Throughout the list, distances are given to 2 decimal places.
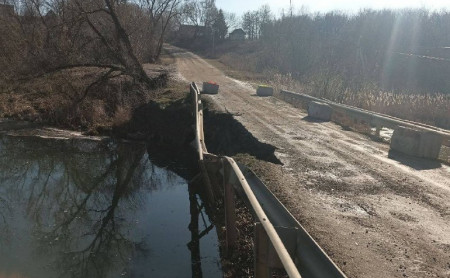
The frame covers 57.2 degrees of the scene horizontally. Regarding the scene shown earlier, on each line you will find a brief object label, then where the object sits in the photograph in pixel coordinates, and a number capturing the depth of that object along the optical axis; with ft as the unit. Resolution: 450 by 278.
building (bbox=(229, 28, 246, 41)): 323.78
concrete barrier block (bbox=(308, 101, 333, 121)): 49.55
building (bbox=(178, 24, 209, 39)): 311.72
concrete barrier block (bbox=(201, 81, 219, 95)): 67.62
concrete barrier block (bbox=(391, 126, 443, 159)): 32.35
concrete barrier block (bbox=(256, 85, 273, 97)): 70.13
